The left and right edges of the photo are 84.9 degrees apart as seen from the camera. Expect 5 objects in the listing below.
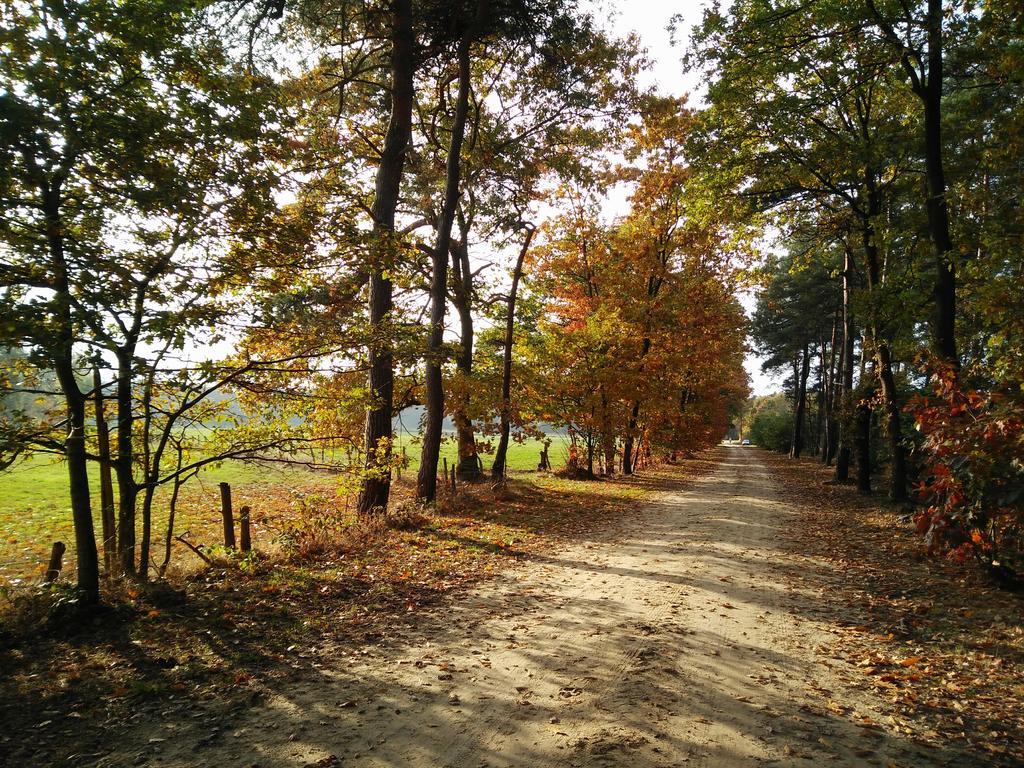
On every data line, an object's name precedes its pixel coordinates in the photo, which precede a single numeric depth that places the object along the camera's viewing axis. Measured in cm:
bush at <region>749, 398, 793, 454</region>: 5159
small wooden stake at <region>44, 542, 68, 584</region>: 585
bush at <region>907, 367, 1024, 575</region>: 604
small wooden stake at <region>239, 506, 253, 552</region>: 809
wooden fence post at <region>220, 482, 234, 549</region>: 843
